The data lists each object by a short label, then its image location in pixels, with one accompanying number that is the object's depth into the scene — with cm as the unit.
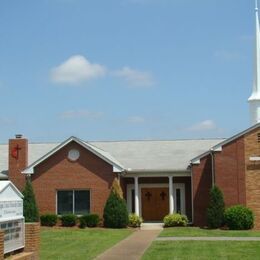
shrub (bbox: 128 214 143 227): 3322
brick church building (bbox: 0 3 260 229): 3203
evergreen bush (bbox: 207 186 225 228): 3108
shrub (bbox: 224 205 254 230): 3039
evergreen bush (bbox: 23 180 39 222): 3259
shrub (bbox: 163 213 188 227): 3303
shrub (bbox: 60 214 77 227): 3291
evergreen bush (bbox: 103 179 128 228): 3219
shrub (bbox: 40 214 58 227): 3312
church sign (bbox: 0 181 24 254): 1312
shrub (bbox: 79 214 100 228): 3256
